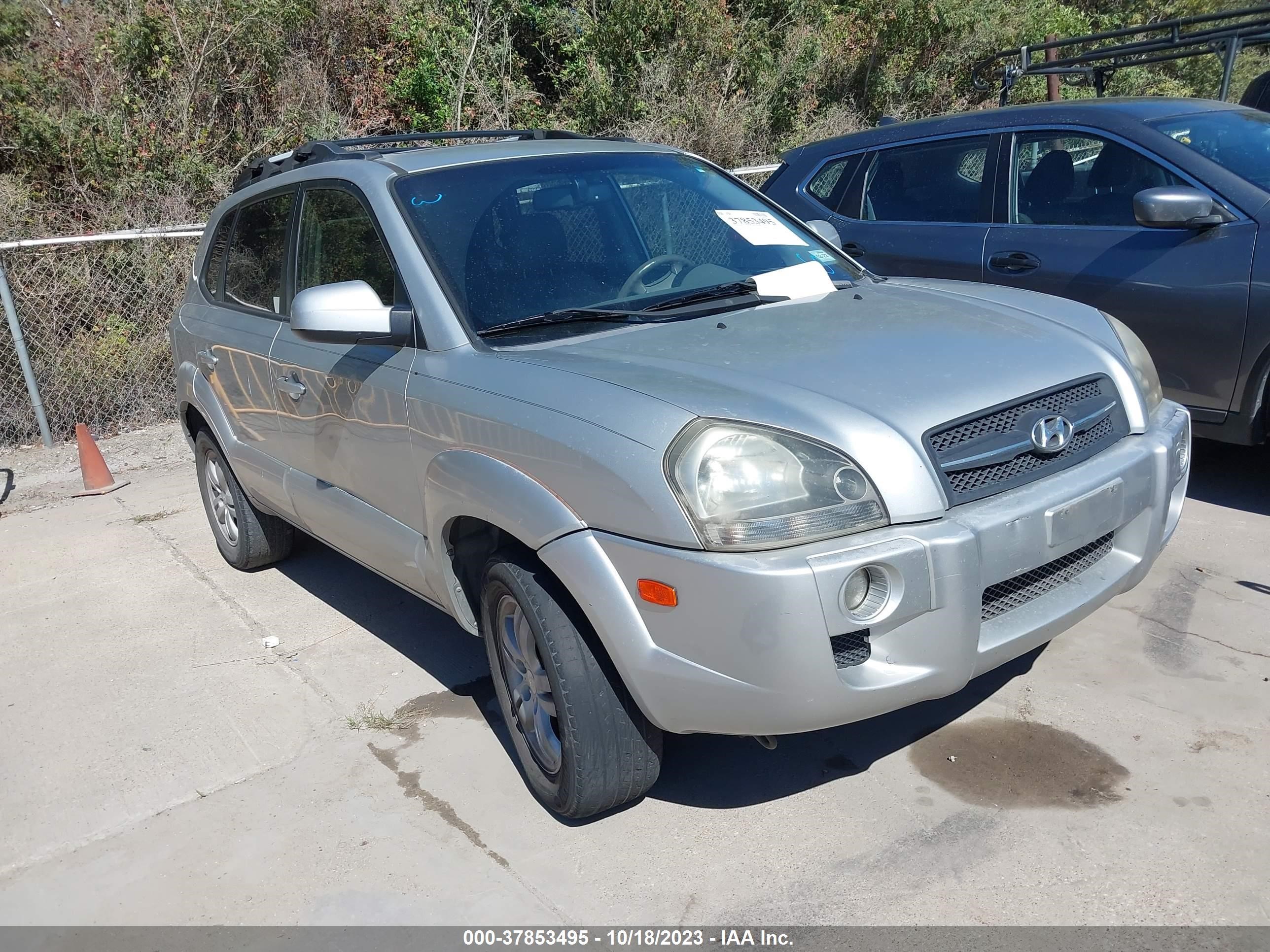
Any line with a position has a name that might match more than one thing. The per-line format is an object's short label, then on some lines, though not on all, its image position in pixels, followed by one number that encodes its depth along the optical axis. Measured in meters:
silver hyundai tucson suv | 2.53
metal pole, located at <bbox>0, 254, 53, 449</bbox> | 7.46
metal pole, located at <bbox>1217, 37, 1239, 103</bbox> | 8.91
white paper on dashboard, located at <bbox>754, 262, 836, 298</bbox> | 3.64
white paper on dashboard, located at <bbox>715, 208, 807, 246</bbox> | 3.95
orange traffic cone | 7.00
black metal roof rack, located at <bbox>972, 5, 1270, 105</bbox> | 8.42
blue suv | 4.74
